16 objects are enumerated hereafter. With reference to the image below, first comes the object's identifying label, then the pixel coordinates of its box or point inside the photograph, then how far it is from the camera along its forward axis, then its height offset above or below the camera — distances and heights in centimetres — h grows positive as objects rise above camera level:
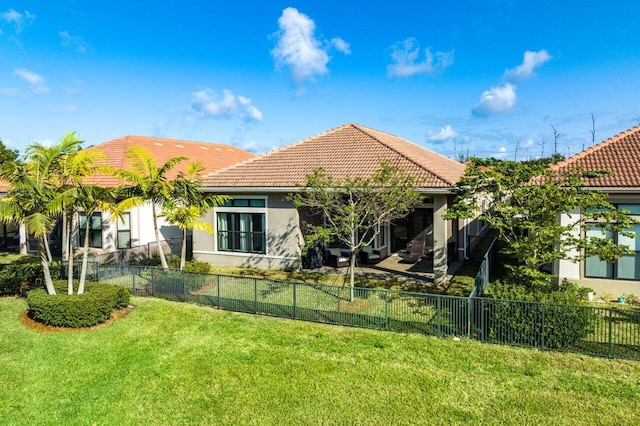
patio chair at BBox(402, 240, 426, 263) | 1928 -204
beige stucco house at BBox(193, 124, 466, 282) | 1830 +16
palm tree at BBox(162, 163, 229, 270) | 1658 +9
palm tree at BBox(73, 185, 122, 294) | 1205 +21
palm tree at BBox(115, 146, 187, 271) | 1622 +88
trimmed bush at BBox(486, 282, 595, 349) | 959 -254
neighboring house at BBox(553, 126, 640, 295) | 1298 -120
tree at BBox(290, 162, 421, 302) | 1366 +18
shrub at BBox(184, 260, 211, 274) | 1670 -234
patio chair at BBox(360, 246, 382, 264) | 1948 -227
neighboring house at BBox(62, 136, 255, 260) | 2120 -89
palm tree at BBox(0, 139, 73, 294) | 1162 +39
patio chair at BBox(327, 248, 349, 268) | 1850 -229
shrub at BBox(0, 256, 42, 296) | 1488 -238
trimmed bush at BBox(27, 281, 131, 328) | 1158 -267
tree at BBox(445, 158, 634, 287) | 1099 -18
